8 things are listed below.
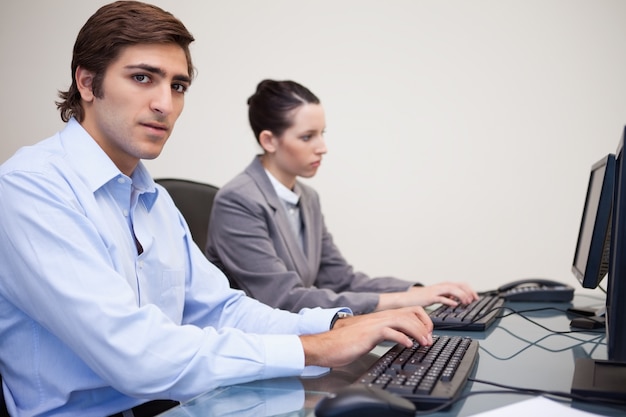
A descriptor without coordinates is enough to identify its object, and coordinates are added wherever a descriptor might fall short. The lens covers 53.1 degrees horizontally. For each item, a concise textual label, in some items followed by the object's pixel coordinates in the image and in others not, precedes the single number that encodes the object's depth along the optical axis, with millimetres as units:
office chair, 2062
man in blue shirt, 989
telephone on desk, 1917
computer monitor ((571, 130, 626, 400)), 843
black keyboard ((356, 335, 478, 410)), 846
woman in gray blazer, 1791
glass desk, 889
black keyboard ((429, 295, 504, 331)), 1446
